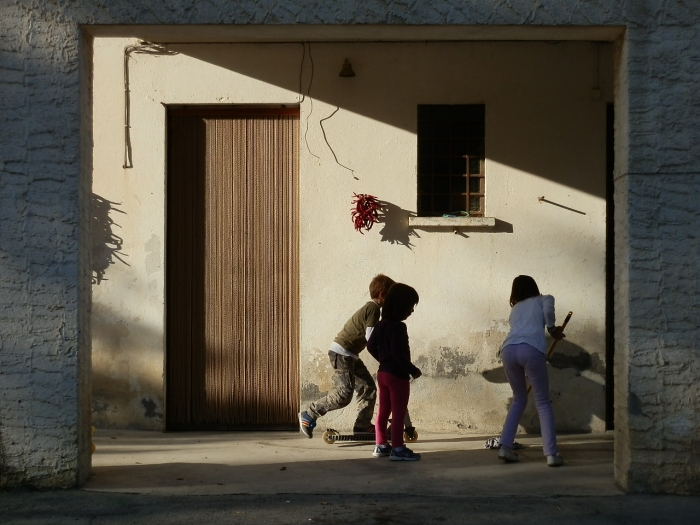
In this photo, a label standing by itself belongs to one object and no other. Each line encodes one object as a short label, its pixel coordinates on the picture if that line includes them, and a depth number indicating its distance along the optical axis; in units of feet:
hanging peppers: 29.04
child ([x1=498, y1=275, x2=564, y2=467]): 24.16
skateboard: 27.32
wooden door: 30.19
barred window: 29.94
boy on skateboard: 26.78
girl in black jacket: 24.59
